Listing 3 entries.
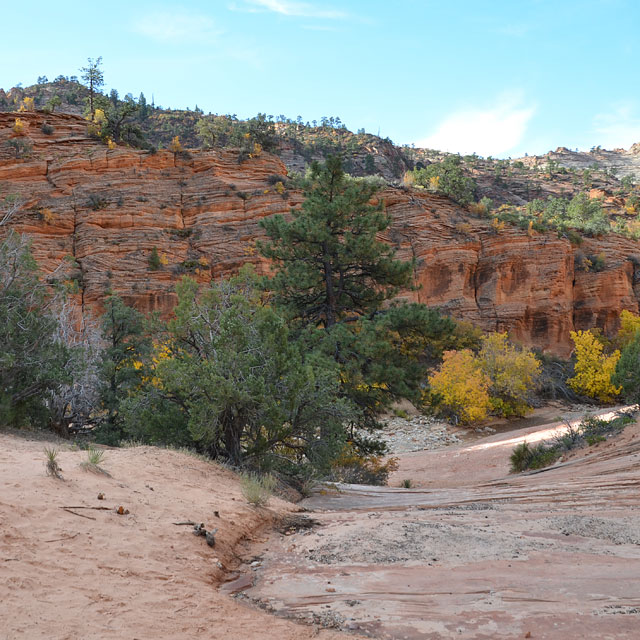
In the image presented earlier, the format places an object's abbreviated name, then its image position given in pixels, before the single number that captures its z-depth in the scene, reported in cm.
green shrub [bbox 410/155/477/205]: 5228
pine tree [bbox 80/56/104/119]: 5255
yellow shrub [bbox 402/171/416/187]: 5451
